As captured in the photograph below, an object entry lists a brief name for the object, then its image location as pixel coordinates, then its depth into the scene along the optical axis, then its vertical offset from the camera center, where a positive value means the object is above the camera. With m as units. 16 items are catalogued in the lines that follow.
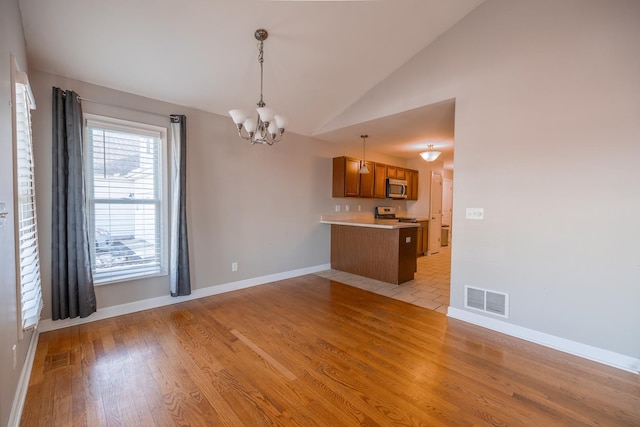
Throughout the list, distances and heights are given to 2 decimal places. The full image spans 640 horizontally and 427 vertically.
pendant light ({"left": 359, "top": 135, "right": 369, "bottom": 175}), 4.82 +0.70
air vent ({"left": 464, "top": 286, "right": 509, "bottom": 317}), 2.75 -1.00
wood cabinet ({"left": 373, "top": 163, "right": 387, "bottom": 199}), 5.84 +0.52
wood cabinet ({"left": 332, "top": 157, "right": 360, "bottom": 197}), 5.15 +0.52
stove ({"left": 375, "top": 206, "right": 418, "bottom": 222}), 6.30 -0.20
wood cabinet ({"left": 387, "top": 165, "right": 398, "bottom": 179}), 6.17 +0.77
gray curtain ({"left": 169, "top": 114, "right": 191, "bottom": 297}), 3.27 -0.06
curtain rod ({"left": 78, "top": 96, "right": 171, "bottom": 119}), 2.76 +1.04
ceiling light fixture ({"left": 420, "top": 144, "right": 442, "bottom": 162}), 5.22 +0.99
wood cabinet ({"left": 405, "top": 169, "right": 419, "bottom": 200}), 6.80 +0.57
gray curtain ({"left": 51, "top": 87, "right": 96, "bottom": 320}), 2.57 -0.11
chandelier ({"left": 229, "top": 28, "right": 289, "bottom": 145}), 2.36 +0.75
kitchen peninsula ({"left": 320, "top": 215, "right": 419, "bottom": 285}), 4.30 -0.77
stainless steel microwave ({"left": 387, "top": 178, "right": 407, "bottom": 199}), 6.11 +0.38
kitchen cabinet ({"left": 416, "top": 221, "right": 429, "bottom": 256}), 6.72 -0.84
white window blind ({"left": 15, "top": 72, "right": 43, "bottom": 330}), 1.81 -0.13
